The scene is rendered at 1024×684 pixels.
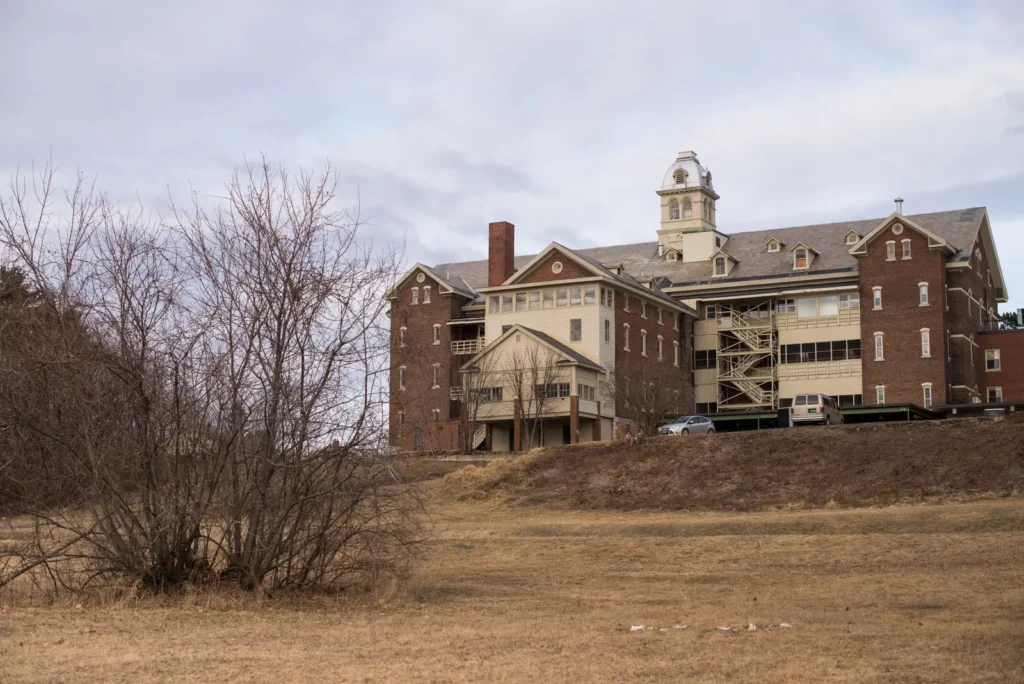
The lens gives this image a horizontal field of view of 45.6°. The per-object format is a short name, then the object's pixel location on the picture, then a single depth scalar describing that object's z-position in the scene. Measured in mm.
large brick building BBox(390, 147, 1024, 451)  67125
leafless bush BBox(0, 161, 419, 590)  18812
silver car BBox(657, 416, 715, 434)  58844
